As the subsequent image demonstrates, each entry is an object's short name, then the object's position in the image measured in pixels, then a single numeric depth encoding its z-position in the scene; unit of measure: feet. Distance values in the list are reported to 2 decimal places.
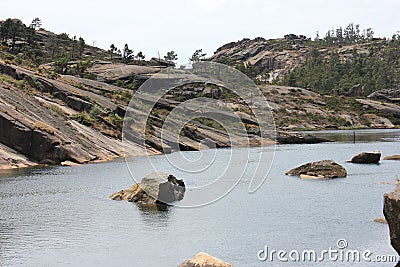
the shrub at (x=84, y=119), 295.81
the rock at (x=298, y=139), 404.36
